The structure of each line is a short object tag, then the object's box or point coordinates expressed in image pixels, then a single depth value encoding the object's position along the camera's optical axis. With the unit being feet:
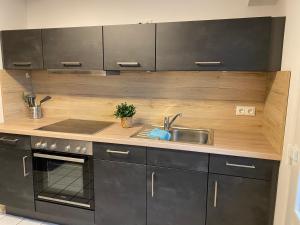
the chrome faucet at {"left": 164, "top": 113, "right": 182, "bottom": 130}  7.07
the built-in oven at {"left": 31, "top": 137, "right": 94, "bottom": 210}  6.43
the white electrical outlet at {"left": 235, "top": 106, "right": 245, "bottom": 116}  6.93
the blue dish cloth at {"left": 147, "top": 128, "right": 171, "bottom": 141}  6.30
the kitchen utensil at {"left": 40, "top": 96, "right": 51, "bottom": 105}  8.38
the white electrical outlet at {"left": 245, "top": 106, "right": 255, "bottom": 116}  6.85
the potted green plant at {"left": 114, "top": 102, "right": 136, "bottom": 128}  7.23
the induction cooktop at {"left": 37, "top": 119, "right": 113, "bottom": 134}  6.81
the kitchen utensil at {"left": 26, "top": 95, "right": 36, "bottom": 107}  8.33
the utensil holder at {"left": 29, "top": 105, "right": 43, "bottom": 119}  8.38
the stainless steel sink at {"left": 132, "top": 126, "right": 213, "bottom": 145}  6.91
